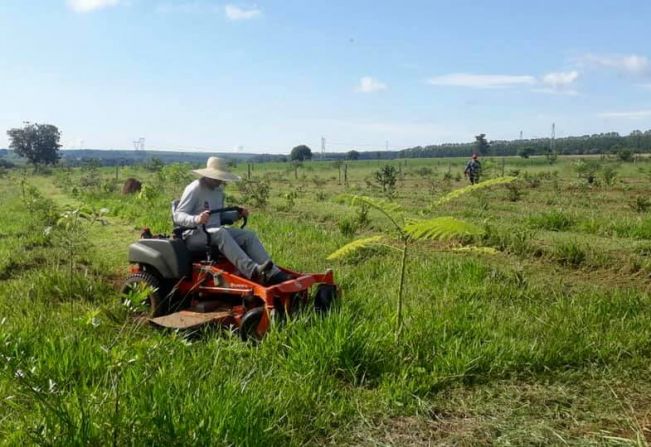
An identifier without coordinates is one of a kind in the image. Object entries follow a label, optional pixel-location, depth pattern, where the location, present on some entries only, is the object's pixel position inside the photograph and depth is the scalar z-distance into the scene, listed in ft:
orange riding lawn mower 16.28
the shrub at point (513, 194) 61.41
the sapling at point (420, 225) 13.46
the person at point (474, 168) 73.36
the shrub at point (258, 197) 54.85
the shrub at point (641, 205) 48.35
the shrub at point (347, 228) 35.42
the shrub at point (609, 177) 72.66
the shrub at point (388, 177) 68.85
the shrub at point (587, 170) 78.64
